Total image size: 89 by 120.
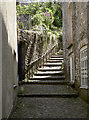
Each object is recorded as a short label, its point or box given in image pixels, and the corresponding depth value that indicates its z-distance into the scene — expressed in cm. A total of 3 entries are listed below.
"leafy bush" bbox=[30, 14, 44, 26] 1668
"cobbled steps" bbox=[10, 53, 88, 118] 527
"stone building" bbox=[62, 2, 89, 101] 655
